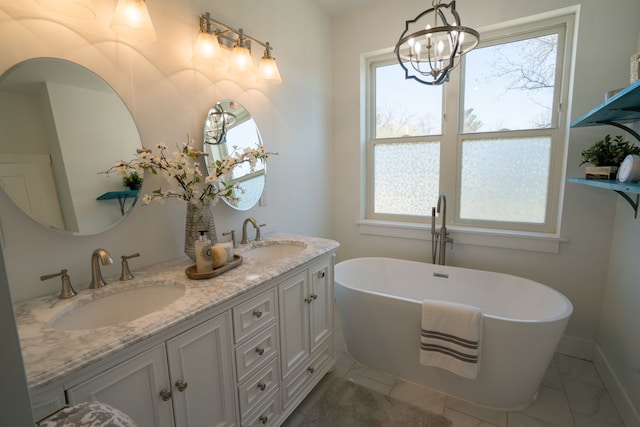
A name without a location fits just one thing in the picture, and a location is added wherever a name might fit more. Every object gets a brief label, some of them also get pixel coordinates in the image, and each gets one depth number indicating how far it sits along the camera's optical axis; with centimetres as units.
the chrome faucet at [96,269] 117
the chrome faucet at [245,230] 193
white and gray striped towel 164
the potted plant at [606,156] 169
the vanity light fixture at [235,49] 158
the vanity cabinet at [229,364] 87
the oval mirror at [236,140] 177
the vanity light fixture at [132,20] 121
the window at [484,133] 227
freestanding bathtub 163
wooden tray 131
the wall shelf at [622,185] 124
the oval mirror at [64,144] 106
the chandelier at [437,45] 115
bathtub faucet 243
